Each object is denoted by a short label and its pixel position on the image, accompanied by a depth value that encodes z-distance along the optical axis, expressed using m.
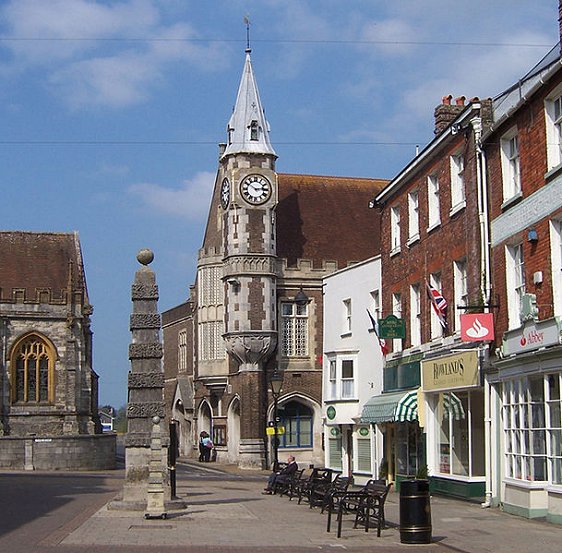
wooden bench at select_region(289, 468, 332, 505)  24.48
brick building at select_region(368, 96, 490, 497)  25.05
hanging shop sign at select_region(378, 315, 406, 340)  30.55
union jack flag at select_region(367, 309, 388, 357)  33.03
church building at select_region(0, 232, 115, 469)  53.56
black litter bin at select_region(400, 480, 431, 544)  16.83
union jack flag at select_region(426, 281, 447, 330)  27.12
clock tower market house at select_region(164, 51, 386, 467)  50.78
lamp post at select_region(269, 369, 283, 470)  39.34
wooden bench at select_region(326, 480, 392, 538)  18.47
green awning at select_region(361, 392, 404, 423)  29.69
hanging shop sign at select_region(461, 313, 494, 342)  23.33
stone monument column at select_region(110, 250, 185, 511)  23.11
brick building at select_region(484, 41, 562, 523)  20.12
